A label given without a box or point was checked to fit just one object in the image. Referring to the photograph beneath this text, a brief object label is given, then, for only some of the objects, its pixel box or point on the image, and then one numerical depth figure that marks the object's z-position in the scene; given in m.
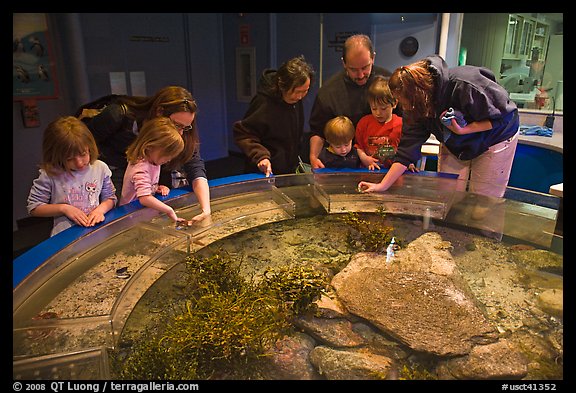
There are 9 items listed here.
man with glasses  3.78
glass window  6.33
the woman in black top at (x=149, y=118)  3.09
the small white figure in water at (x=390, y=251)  2.67
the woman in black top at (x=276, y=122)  3.62
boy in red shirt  3.82
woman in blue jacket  2.88
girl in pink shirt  2.84
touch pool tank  1.83
